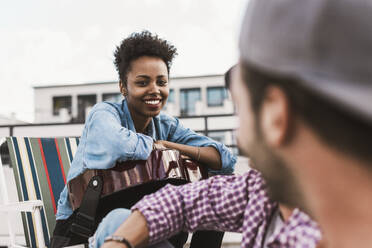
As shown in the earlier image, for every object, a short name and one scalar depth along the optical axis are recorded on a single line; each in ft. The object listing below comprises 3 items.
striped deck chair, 7.30
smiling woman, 4.26
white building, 96.37
